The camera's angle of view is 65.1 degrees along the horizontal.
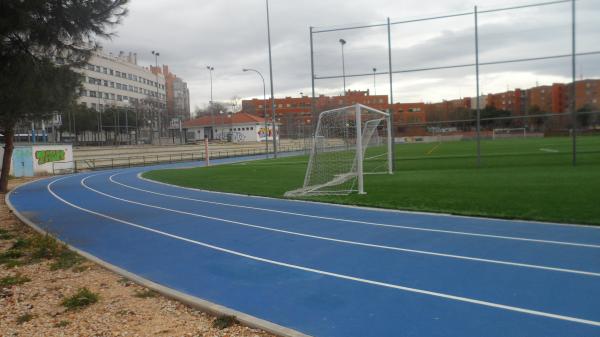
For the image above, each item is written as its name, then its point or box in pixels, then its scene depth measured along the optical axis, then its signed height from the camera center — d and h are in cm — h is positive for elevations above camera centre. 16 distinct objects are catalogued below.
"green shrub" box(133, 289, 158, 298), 602 -198
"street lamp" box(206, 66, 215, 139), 7436 +277
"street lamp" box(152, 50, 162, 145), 7029 +419
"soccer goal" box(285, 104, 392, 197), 1602 -90
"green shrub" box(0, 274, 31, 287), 667 -195
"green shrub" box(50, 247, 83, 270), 768 -199
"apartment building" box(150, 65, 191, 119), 11928 +1455
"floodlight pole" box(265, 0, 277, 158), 4291 +641
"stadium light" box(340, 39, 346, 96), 2531 +488
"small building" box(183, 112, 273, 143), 8809 +196
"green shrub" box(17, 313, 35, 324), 525 -196
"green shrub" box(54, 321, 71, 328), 507 -195
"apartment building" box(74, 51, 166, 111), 8550 +1171
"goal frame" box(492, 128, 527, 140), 2613 -9
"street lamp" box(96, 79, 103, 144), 8662 +966
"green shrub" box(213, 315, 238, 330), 490 -195
